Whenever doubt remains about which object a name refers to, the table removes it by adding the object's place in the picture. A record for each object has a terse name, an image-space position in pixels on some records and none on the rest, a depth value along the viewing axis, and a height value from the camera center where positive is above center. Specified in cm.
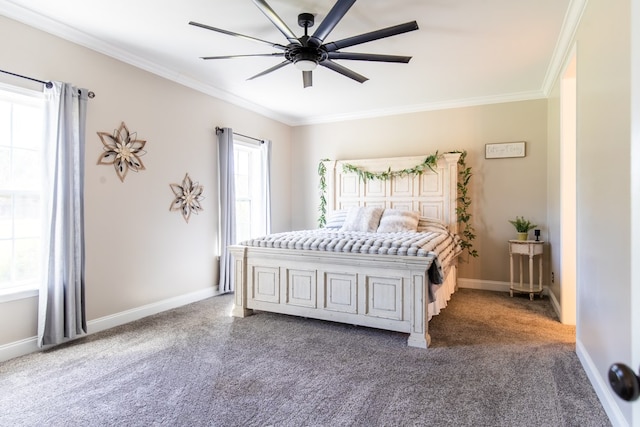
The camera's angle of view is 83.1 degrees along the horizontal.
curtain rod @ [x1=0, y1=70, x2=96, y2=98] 267 +102
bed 293 -58
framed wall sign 463 +80
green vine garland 491 +18
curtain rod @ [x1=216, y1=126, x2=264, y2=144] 452 +105
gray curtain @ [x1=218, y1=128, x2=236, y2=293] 451 +8
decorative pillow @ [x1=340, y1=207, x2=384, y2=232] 451 -10
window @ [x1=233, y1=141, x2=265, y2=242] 520 +29
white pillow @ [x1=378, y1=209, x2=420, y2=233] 435 -12
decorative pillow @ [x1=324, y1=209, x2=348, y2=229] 498 -11
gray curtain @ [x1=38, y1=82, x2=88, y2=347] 283 -10
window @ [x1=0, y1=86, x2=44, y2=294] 277 +18
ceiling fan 220 +118
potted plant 441 -20
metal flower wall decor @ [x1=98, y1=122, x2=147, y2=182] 331 +58
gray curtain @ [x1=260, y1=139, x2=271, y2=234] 539 +44
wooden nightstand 418 -48
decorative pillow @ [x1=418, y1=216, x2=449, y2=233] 457 -18
